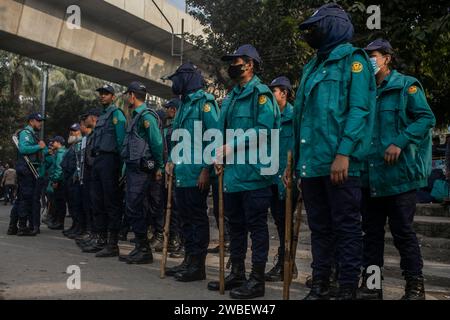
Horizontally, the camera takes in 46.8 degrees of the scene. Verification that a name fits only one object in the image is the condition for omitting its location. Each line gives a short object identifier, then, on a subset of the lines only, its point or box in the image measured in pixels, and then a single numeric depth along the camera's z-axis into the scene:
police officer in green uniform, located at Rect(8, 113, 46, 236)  8.52
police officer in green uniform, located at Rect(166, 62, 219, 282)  4.98
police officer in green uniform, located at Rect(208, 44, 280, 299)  4.34
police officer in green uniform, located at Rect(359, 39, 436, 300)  3.99
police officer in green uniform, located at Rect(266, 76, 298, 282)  5.22
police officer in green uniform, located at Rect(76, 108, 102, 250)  7.07
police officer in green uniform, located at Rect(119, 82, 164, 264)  5.84
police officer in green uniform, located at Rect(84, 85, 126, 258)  6.42
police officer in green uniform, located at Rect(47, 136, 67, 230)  10.06
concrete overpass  12.09
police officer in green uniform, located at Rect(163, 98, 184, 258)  7.03
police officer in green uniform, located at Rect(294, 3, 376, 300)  3.50
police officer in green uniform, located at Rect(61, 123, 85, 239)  8.59
